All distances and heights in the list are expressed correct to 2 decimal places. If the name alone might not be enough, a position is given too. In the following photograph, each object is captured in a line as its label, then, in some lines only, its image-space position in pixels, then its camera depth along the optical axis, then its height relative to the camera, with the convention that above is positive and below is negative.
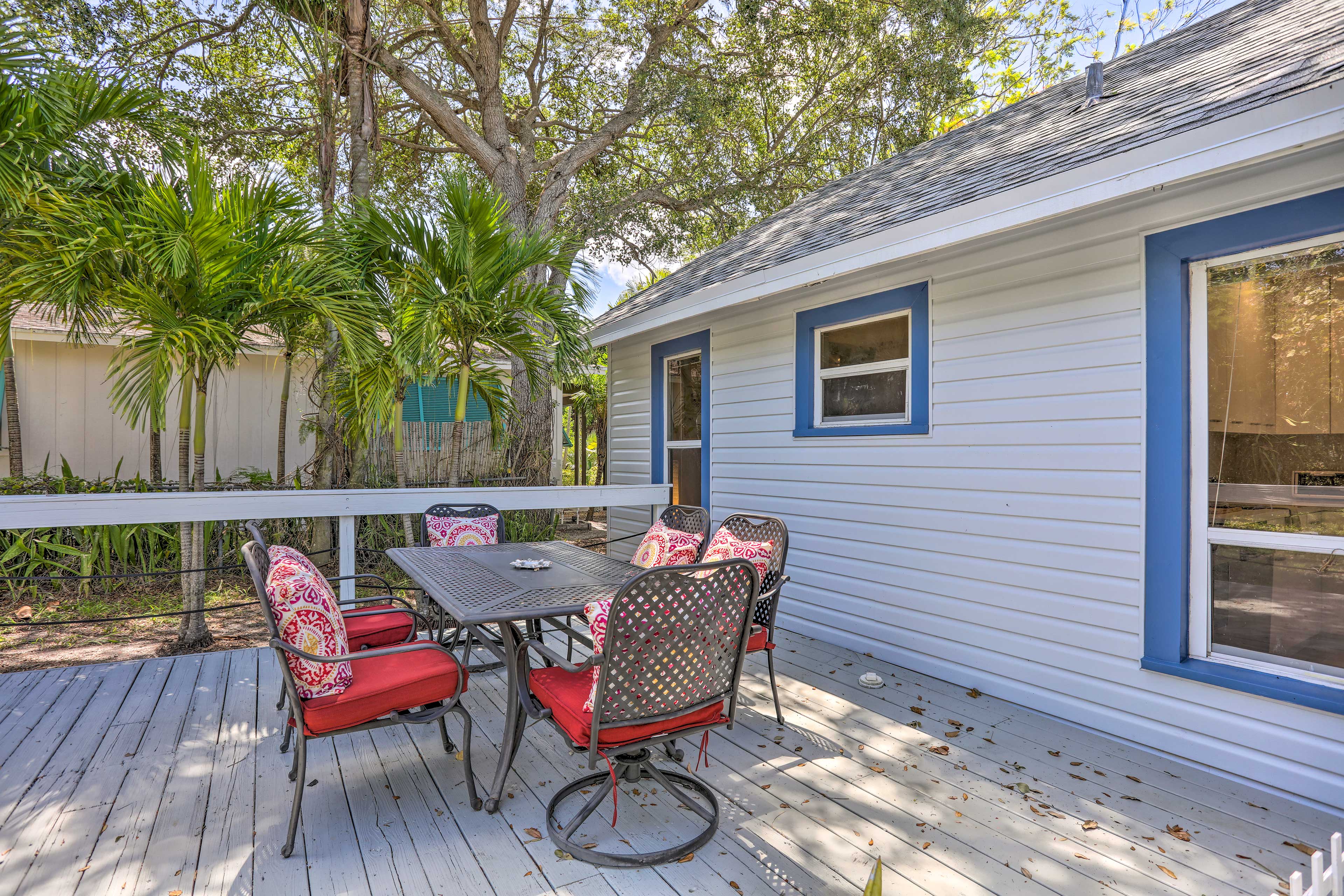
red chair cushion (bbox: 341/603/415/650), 3.08 -0.88
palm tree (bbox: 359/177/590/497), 4.51 +1.11
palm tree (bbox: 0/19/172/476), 3.42 +1.75
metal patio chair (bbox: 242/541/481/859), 2.26 -0.91
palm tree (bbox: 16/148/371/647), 3.61 +0.97
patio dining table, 2.47 -0.62
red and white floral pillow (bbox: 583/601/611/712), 2.10 -0.56
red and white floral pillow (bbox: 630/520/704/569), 3.32 -0.53
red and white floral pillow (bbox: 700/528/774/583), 3.24 -0.53
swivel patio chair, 2.05 -0.75
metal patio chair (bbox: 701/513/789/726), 3.22 -0.70
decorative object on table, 3.29 -0.60
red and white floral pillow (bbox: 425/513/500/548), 4.34 -0.58
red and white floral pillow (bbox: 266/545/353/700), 2.27 -0.63
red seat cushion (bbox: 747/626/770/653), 3.19 -0.95
